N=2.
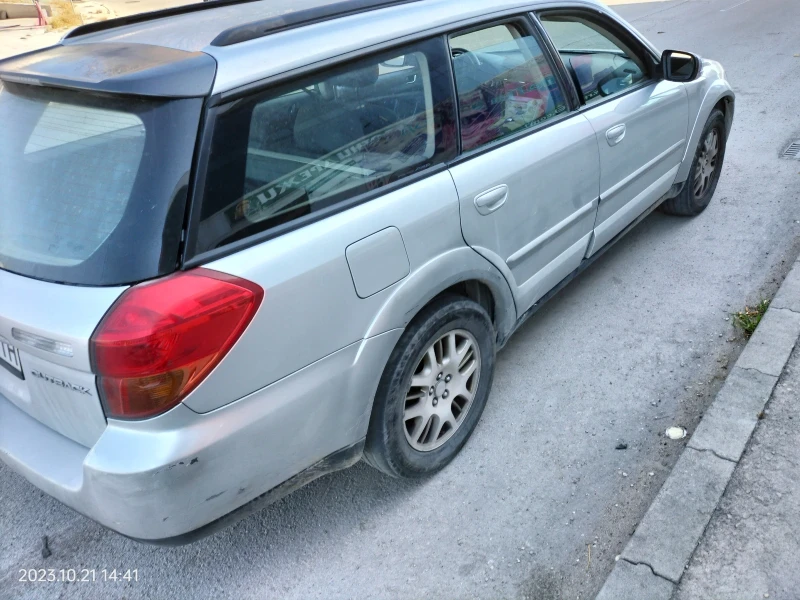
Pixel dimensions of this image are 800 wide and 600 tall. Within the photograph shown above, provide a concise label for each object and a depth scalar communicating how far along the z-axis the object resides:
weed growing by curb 3.64
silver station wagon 2.01
